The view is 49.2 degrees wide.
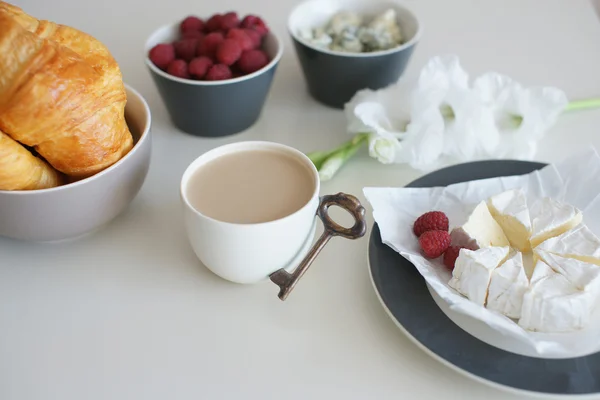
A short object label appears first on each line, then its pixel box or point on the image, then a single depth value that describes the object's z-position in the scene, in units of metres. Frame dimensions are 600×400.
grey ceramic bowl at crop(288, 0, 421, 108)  1.00
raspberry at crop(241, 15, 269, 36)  1.01
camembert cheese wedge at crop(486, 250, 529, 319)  0.66
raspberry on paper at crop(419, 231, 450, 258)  0.74
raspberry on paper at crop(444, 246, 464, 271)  0.73
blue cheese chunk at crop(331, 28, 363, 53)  1.03
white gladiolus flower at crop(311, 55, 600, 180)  0.92
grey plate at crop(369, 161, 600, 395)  0.62
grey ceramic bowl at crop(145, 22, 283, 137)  0.93
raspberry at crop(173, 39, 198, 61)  0.97
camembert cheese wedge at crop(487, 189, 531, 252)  0.76
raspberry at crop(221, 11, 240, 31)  0.99
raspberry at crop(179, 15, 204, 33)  1.01
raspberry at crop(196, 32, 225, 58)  0.95
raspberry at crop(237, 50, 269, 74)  0.95
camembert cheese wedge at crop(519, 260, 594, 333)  0.64
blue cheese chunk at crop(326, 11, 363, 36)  1.06
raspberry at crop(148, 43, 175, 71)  0.95
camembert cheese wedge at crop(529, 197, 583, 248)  0.74
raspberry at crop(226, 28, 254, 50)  0.96
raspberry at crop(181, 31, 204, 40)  1.00
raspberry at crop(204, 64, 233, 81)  0.93
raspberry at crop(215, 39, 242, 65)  0.93
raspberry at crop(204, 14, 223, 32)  1.00
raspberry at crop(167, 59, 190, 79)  0.93
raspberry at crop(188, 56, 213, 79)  0.93
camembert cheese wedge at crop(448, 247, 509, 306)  0.67
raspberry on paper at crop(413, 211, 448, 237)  0.77
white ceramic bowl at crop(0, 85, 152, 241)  0.72
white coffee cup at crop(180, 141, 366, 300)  0.69
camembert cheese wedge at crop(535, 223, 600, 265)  0.71
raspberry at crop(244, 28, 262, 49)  0.99
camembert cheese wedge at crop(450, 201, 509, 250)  0.74
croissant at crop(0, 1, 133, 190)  0.67
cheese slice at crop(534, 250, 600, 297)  0.66
